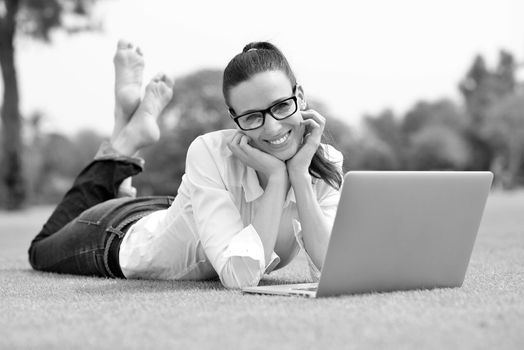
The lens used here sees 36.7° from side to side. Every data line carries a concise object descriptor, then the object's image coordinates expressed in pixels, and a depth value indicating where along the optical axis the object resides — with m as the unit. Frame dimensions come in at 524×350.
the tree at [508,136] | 53.59
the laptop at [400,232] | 2.66
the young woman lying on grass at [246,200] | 3.18
